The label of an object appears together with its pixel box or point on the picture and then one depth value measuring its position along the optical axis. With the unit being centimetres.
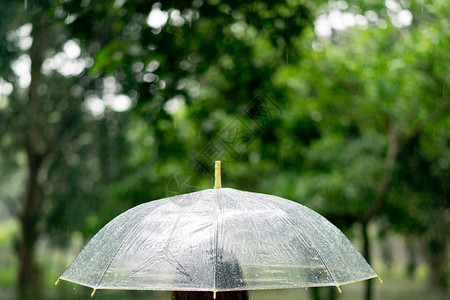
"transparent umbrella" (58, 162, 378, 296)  258
